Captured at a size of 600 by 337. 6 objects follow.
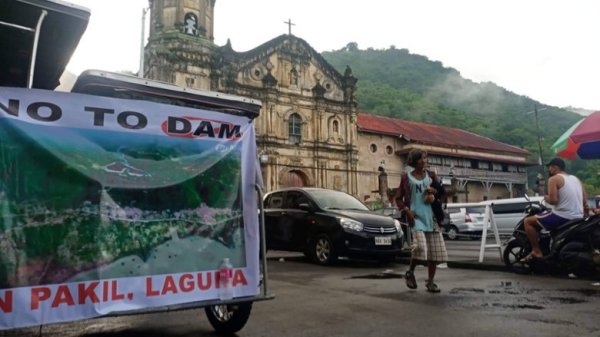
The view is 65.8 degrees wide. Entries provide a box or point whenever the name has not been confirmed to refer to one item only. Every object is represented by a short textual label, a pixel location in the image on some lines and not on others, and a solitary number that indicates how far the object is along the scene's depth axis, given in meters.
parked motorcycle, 6.72
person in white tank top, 7.00
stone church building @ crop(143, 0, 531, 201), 30.50
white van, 20.09
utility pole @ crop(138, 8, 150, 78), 25.50
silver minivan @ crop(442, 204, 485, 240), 21.47
